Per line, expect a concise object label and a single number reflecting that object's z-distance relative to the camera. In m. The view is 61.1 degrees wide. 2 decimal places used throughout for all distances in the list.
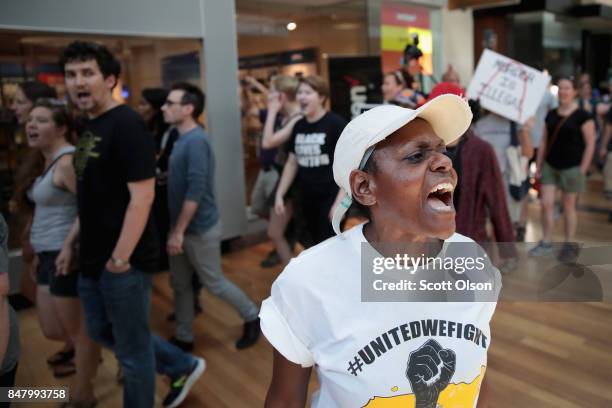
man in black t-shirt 2.16
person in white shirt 1.06
